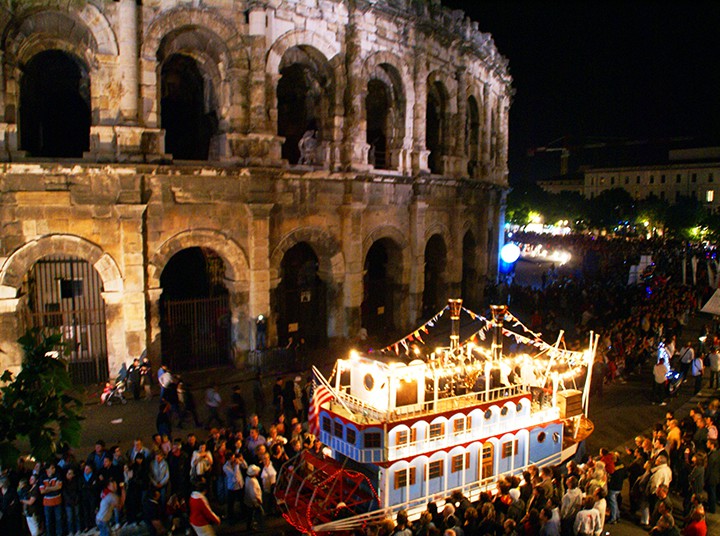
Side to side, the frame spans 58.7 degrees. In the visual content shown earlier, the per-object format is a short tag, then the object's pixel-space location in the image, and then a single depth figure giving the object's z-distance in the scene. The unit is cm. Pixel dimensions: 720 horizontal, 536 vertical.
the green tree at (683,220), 5906
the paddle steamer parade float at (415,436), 1098
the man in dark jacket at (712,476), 1151
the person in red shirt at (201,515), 942
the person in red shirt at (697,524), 916
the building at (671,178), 7456
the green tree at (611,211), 6550
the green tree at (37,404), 745
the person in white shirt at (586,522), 926
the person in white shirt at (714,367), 1797
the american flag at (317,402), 1190
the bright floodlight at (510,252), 2905
